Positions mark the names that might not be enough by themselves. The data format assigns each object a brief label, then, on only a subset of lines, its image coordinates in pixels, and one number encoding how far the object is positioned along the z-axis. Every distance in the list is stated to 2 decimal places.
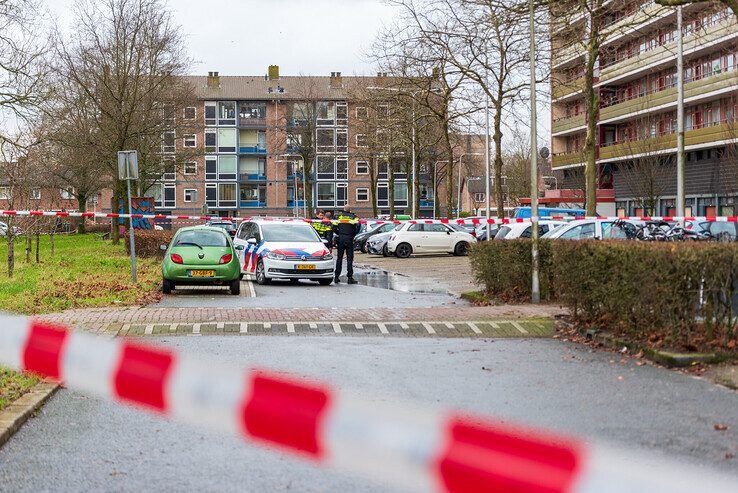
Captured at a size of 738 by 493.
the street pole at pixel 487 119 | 40.82
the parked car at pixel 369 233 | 48.64
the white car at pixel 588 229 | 26.36
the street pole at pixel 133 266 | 21.58
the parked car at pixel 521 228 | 33.34
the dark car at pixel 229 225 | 55.20
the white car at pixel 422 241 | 42.50
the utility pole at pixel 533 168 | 17.47
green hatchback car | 20.22
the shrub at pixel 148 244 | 34.22
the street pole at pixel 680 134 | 34.03
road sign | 22.33
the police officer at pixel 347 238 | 24.59
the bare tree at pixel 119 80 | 38.59
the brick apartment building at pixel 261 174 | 105.81
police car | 23.42
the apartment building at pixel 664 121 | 47.75
